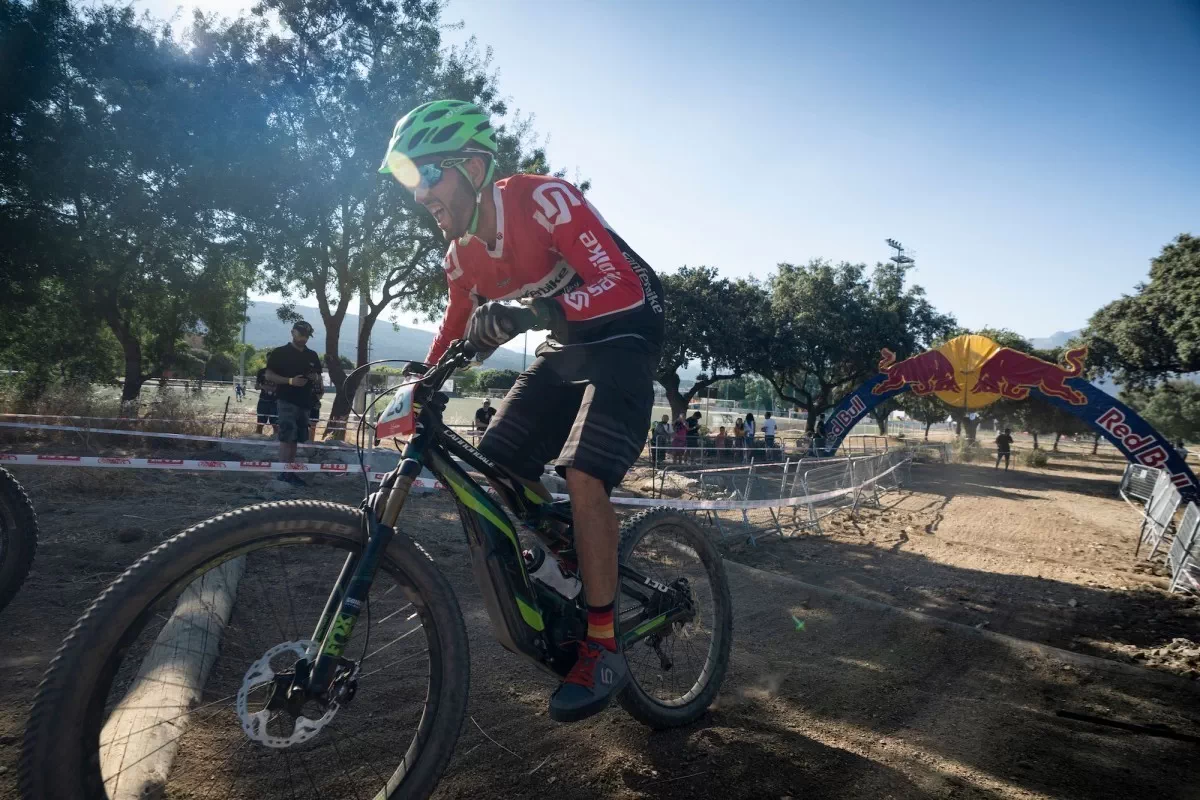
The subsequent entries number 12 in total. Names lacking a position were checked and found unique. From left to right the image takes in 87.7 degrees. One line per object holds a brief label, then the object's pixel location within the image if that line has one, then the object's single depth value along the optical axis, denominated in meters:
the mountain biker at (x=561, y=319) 2.29
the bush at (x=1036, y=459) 31.73
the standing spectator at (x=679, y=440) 19.20
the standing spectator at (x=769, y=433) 22.72
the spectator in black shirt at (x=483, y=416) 9.65
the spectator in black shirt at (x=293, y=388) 8.11
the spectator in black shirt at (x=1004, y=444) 27.77
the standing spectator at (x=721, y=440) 20.35
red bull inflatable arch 15.48
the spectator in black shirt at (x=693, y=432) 20.06
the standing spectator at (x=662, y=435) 20.02
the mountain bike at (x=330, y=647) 1.52
